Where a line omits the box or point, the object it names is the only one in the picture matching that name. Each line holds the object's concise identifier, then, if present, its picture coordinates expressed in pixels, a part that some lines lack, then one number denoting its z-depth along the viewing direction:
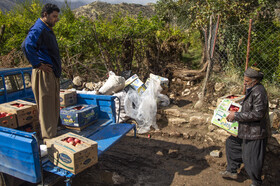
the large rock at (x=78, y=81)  7.14
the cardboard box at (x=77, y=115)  3.52
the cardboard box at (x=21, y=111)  3.17
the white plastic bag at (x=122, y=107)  5.48
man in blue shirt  2.97
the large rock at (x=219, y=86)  5.94
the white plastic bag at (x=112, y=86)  5.43
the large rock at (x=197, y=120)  5.17
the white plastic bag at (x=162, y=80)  6.04
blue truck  2.41
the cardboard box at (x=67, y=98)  4.00
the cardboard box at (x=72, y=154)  2.44
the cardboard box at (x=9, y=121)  3.00
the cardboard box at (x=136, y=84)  5.53
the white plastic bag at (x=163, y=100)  5.88
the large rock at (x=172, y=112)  5.53
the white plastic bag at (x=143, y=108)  5.26
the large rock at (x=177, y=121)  5.39
